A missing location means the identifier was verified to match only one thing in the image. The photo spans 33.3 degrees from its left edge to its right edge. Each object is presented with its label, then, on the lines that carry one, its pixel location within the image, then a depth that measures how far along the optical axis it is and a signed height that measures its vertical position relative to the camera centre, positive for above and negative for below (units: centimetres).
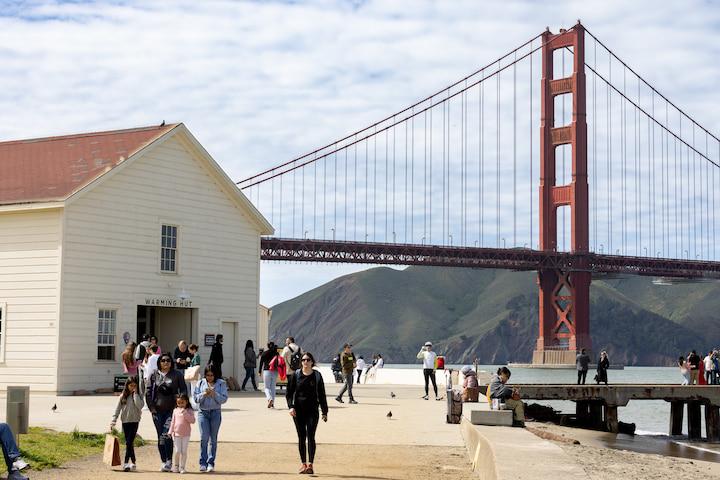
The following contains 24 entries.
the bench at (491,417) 1756 -124
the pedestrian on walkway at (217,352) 2792 -57
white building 2866 +184
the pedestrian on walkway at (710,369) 4003 -108
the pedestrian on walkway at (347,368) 2712 -86
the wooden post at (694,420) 3831 -268
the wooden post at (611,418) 3638 -255
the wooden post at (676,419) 3878 -269
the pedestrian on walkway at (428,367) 3028 -91
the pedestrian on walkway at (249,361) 3033 -84
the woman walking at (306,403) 1428 -88
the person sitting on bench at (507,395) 1889 -99
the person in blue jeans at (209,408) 1462 -98
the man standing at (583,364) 4238 -105
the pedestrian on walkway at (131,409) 1454 -102
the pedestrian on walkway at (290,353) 2390 -51
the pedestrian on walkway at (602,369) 4097 -118
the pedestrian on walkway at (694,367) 4120 -106
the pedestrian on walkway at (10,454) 1145 -124
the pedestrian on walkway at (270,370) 2519 -88
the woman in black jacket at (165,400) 1446 -88
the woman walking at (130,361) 2381 -70
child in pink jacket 1430 -122
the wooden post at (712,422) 3716 -267
